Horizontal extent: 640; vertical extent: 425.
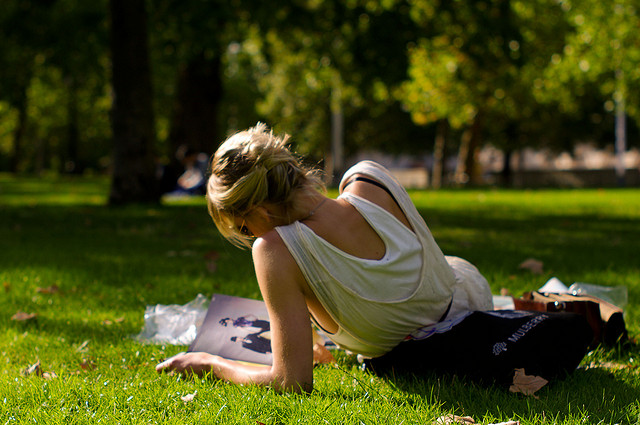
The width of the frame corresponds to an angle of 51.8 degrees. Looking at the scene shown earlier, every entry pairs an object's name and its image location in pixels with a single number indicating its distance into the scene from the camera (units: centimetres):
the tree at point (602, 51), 2295
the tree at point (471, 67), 1309
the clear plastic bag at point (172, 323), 377
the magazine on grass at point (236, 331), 326
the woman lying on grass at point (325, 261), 259
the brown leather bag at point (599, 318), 343
